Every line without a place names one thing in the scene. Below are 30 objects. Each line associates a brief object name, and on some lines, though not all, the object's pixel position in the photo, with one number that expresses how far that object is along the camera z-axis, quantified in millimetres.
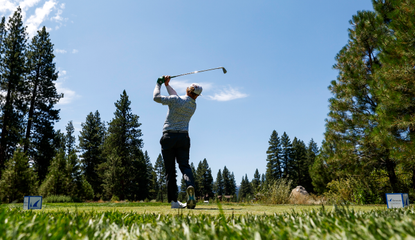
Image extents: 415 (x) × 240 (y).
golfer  3822
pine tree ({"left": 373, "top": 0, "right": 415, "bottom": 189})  7562
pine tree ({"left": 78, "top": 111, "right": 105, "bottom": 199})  36906
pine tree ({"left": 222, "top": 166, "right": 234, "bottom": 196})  84375
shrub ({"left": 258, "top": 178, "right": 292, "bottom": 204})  7907
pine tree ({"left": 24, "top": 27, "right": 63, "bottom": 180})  24233
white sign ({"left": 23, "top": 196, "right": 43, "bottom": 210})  3068
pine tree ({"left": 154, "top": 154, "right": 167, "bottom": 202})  69062
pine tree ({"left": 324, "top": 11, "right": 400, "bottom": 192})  12289
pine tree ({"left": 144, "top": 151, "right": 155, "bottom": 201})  60200
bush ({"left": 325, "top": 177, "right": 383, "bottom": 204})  10242
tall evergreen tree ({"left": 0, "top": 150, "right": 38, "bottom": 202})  13180
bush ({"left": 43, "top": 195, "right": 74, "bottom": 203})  10892
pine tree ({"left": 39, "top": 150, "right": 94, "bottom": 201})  13891
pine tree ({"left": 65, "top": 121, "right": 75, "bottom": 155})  43469
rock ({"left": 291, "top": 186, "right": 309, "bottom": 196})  21008
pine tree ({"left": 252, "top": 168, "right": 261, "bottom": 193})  79962
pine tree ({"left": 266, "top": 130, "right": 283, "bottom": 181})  53531
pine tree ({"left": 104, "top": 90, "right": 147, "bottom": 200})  33188
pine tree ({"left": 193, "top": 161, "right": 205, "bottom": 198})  72125
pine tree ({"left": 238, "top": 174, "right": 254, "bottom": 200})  85950
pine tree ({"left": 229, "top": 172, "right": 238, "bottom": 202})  86062
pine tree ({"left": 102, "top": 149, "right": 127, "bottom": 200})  29344
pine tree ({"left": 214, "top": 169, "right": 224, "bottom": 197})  84688
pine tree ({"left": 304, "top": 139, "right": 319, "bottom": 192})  52062
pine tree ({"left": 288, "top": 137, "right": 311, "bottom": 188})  52281
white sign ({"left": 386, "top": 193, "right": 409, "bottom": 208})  3281
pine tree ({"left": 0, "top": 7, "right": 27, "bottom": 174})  21497
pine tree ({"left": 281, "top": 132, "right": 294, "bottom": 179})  52906
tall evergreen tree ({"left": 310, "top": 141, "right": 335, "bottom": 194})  24062
